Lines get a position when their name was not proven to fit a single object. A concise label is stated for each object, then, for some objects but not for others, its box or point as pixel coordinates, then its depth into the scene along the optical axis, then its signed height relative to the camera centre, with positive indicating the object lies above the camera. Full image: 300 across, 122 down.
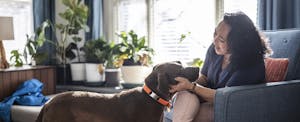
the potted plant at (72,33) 3.74 +0.18
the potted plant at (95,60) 3.65 -0.11
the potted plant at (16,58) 3.59 -0.09
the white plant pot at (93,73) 3.71 -0.26
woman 1.90 -0.09
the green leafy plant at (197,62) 3.11 -0.12
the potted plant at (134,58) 3.41 -0.09
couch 1.71 -0.28
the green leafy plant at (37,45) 3.67 +0.05
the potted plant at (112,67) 3.59 -0.19
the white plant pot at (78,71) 3.90 -0.24
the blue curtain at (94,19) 3.96 +0.34
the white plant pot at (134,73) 3.41 -0.24
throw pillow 2.10 -0.13
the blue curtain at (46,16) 4.02 +0.39
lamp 3.28 +0.18
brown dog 1.95 -0.30
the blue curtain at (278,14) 2.48 +0.24
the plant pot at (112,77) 3.66 -0.29
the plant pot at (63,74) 4.02 -0.29
